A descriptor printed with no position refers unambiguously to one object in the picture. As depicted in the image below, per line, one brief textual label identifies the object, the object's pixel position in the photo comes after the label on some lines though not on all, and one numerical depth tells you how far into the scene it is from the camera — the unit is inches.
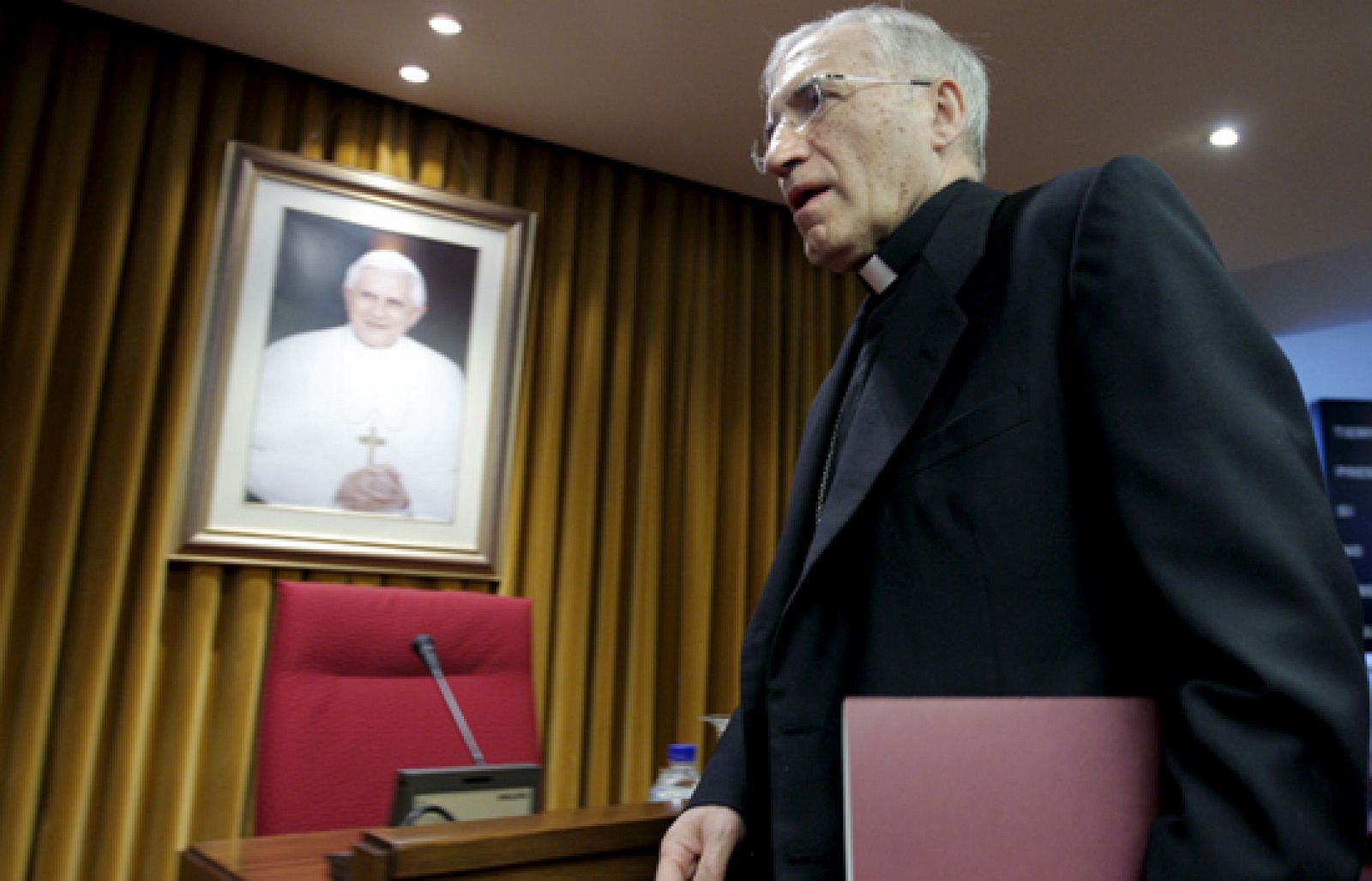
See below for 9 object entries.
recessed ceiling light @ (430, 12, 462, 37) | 101.7
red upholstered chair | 70.6
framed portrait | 105.0
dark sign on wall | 230.7
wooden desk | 35.4
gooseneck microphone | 69.4
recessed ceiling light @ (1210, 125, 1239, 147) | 121.5
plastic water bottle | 65.2
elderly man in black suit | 21.2
